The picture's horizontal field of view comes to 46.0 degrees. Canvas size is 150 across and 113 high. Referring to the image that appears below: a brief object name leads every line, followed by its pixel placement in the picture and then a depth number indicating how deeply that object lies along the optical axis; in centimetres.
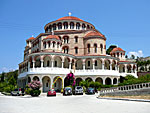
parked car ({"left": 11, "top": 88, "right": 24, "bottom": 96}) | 3450
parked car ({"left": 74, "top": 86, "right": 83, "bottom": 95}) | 3260
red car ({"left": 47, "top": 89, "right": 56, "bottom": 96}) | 3103
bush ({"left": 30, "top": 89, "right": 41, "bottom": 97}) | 3098
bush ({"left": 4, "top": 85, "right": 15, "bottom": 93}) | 4407
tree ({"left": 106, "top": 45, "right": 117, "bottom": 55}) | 8949
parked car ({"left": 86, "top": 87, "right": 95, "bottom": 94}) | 3367
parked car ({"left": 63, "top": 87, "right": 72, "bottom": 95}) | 3225
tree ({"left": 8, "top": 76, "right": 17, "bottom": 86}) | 6061
